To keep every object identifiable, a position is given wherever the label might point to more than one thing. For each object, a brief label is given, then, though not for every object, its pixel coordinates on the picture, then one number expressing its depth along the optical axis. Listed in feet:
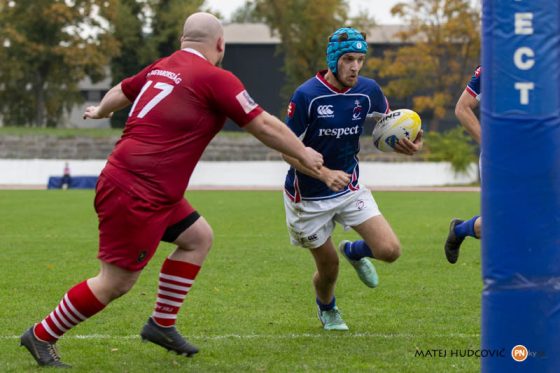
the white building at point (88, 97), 228.24
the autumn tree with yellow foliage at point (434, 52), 159.74
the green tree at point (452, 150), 134.21
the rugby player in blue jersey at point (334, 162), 22.04
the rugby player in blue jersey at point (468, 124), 23.62
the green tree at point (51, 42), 168.76
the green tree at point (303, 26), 175.42
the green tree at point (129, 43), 178.19
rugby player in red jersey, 17.07
